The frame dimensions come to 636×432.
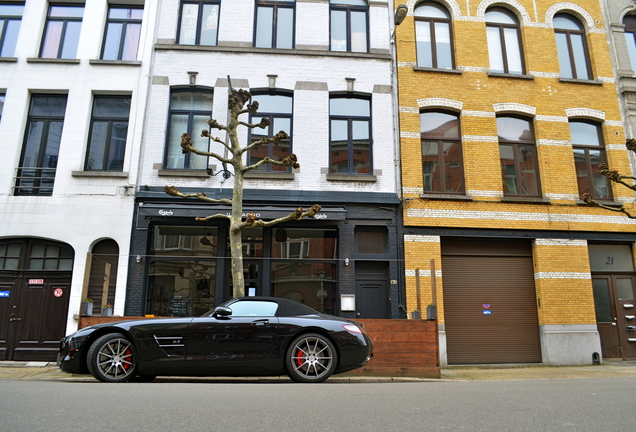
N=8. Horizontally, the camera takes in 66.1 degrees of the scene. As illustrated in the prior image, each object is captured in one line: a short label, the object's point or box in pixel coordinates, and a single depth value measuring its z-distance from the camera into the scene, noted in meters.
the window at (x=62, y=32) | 14.69
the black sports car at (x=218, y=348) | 7.22
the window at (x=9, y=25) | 14.70
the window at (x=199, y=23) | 14.95
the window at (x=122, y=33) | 14.73
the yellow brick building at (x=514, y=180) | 13.62
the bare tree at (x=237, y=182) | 9.98
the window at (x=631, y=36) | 16.25
